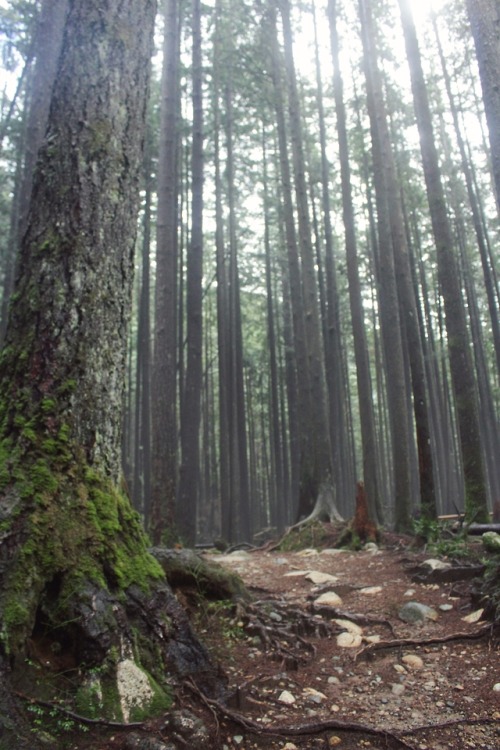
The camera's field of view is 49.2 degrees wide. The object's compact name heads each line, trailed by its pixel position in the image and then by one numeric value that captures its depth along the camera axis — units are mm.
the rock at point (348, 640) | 3784
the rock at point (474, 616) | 4016
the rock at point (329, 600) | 4816
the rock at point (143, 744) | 1992
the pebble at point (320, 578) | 5949
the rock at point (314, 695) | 2855
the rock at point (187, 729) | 2129
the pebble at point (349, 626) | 4059
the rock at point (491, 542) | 4715
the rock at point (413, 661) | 3330
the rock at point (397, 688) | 2957
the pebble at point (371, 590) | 5232
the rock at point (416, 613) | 4316
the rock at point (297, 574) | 6474
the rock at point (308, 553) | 8781
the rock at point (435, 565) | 5498
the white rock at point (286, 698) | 2781
